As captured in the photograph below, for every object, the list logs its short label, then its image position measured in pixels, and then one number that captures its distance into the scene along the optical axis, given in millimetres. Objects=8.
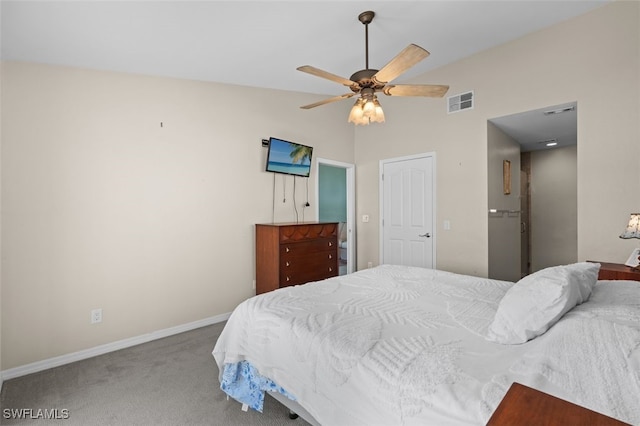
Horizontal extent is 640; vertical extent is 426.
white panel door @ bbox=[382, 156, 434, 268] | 4234
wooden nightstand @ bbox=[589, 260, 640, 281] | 2316
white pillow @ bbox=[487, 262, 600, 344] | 1266
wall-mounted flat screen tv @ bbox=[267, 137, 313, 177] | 3945
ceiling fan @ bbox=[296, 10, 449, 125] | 2253
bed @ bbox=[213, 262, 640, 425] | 943
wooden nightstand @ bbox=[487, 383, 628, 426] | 647
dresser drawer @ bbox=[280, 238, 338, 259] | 3562
